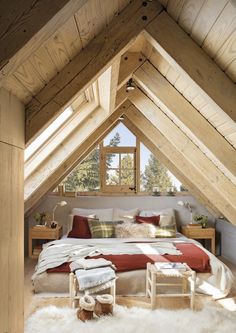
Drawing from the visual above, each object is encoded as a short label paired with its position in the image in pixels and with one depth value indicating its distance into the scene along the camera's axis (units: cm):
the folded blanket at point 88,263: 401
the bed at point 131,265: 427
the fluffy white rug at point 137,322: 323
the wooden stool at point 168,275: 383
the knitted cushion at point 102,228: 575
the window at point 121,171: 668
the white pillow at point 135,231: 573
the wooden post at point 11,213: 155
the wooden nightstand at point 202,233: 620
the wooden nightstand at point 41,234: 591
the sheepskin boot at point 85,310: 345
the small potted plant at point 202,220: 639
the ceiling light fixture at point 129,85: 354
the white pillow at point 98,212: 636
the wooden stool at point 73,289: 383
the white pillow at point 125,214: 631
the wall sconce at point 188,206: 668
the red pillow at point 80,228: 582
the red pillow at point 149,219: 608
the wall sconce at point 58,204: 605
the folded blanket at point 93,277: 379
